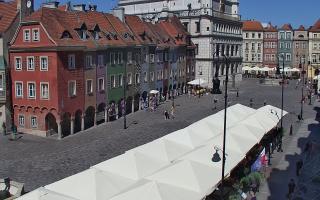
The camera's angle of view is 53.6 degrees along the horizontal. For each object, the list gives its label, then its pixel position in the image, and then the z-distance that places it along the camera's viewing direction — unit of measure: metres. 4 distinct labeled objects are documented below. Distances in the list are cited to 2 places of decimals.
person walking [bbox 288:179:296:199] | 16.54
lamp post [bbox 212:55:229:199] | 15.44
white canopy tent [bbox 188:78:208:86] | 48.75
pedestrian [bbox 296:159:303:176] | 19.59
